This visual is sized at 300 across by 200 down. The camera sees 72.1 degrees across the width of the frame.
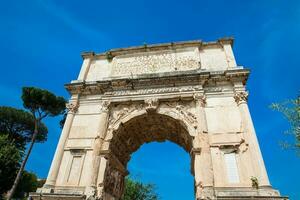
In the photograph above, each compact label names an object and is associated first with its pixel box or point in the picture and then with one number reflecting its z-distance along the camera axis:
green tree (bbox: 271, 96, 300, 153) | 9.54
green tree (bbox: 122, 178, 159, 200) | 21.19
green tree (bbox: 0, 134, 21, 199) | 13.37
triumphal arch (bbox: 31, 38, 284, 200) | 7.39
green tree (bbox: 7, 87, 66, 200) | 19.28
